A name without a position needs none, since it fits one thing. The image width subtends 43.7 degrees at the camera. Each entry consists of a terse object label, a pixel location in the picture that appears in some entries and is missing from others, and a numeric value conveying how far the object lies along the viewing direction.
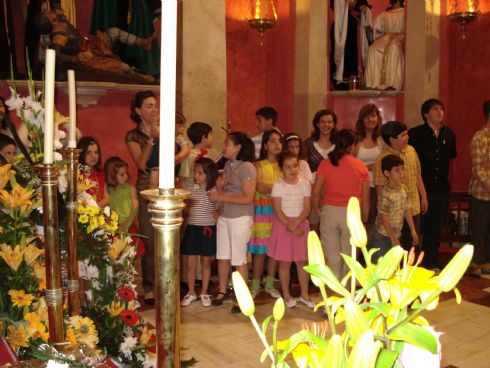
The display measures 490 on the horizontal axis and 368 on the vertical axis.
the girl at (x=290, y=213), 4.63
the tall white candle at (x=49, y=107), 1.33
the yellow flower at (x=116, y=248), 2.25
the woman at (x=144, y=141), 4.86
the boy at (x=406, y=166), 5.24
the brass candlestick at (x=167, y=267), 0.87
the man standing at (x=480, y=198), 5.46
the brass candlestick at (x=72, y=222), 1.64
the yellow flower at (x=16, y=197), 1.78
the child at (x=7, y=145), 3.82
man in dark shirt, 5.81
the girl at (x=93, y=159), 4.66
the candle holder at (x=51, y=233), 1.36
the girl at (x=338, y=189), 4.53
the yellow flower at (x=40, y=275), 1.82
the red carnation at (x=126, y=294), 2.29
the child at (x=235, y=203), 4.69
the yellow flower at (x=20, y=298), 1.74
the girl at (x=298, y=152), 5.09
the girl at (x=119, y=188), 4.83
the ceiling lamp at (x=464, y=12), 7.53
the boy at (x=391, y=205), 4.83
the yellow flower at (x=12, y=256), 1.77
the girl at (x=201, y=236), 4.84
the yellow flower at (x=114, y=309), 2.25
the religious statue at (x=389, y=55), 8.12
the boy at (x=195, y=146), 4.89
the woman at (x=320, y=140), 5.59
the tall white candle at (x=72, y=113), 1.70
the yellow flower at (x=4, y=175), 1.84
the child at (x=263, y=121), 5.79
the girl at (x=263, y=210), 4.90
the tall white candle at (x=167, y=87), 0.81
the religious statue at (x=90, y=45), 5.65
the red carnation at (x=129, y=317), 2.26
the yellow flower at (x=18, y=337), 1.66
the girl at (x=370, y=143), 5.78
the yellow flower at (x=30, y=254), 1.81
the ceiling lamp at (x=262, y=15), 7.59
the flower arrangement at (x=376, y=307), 0.75
